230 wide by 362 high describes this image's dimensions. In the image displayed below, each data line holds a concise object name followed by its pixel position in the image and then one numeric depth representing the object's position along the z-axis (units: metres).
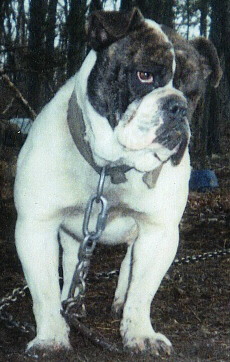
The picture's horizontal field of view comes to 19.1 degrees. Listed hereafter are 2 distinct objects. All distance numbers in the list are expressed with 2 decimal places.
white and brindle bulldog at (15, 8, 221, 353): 2.58
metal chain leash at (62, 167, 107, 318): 2.46
